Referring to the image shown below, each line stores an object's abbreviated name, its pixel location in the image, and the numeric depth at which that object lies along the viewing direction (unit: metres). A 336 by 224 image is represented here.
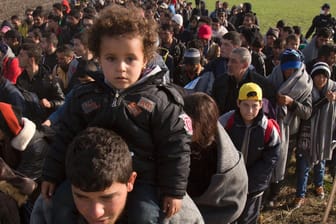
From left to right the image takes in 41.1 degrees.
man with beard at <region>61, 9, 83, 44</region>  10.85
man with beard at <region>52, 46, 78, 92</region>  6.53
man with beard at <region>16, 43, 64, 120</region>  5.55
